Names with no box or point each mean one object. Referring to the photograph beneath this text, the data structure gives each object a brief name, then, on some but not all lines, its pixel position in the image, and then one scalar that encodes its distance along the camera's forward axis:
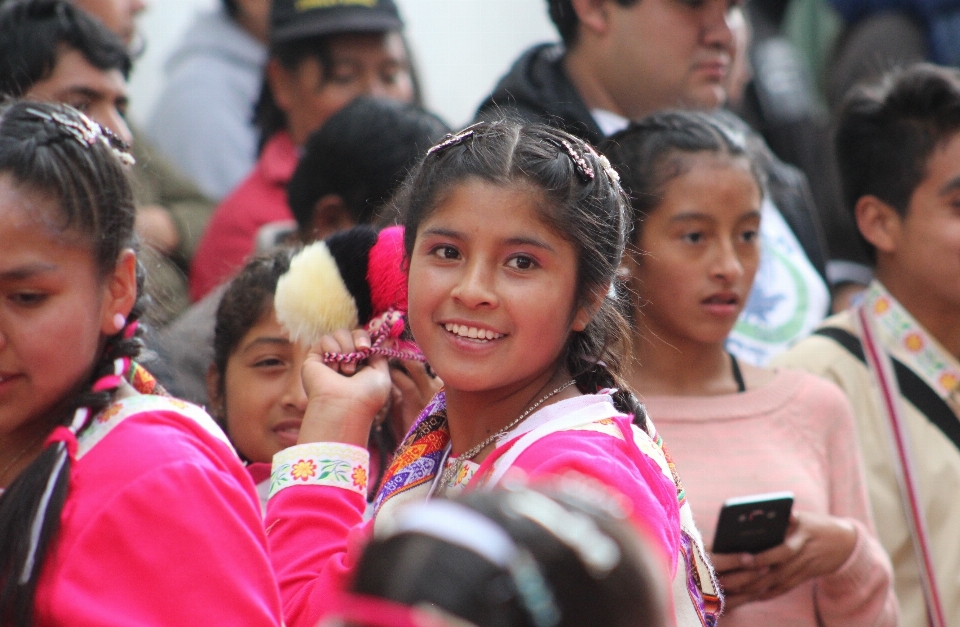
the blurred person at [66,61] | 6.15
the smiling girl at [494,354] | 3.67
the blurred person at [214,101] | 9.01
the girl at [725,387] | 4.94
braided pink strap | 4.39
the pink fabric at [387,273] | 4.36
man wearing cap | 8.16
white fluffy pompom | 4.35
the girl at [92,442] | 3.18
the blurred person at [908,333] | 5.61
